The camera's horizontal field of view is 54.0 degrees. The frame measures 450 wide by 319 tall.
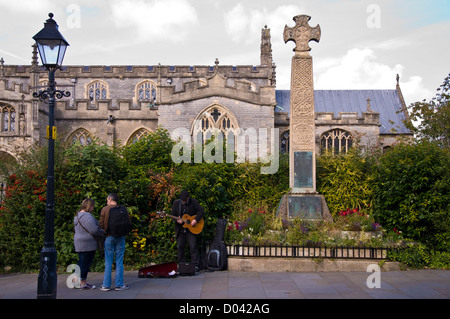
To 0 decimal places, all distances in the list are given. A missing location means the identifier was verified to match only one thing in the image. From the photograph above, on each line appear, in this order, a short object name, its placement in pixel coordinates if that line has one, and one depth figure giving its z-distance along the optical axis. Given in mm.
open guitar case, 9094
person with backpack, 7918
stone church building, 25494
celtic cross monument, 11922
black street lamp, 7355
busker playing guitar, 9547
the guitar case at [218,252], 9719
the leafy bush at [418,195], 10234
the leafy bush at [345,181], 14148
